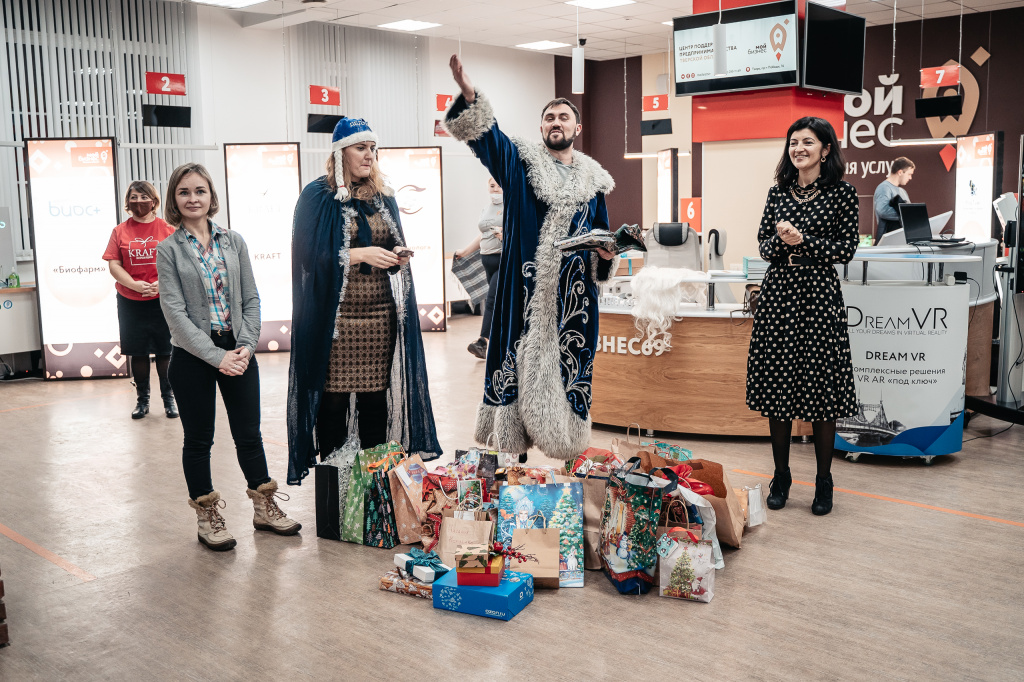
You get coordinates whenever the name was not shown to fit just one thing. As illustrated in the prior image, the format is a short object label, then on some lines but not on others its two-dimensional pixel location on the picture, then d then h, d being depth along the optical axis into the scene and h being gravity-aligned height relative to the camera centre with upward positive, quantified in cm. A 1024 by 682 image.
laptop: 592 -1
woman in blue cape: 351 -36
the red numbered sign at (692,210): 1353 +23
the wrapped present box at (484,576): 294 -114
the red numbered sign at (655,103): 1270 +174
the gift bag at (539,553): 311 -114
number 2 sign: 837 +140
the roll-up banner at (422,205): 988 +26
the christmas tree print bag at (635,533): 306 -106
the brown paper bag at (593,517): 329 -107
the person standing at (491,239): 734 -9
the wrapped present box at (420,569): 306 -117
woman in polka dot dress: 371 -32
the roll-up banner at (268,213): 894 +18
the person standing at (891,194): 852 +29
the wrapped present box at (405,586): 305 -122
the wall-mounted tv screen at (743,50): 625 +126
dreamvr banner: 444 -72
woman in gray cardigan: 336 -37
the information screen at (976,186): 1069 +43
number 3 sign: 1001 +152
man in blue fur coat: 348 -32
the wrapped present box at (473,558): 294 -108
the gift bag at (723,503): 338 -105
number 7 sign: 1043 +170
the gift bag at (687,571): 300 -116
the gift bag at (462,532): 316 -108
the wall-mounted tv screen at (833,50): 631 +126
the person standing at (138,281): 594 -33
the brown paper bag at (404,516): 350 -113
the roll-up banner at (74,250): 749 -13
